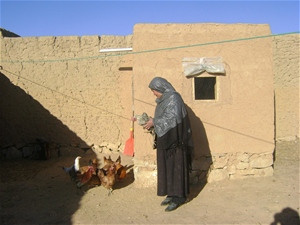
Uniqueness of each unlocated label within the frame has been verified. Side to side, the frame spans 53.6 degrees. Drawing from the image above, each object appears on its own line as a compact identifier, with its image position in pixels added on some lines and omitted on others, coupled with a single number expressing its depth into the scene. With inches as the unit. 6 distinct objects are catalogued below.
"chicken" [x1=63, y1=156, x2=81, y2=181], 189.5
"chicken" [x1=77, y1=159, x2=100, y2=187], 187.2
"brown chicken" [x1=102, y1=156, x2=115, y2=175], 191.1
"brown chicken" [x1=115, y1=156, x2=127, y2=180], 194.4
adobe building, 195.6
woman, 157.5
